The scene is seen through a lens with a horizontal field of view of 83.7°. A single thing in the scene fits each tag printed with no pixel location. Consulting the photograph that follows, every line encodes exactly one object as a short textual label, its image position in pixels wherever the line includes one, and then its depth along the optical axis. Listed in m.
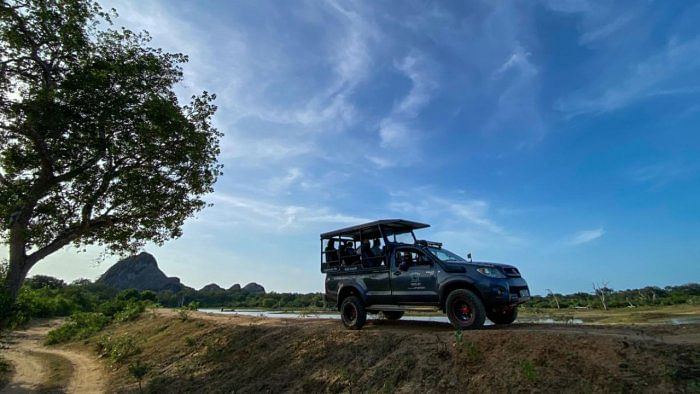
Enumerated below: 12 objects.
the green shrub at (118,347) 19.73
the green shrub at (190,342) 17.62
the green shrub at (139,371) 13.85
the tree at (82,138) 15.63
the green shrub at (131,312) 31.55
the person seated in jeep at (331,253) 14.40
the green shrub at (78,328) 30.36
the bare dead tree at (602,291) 39.78
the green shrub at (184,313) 23.28
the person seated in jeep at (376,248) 13.15
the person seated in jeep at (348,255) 13.73
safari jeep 10.08
